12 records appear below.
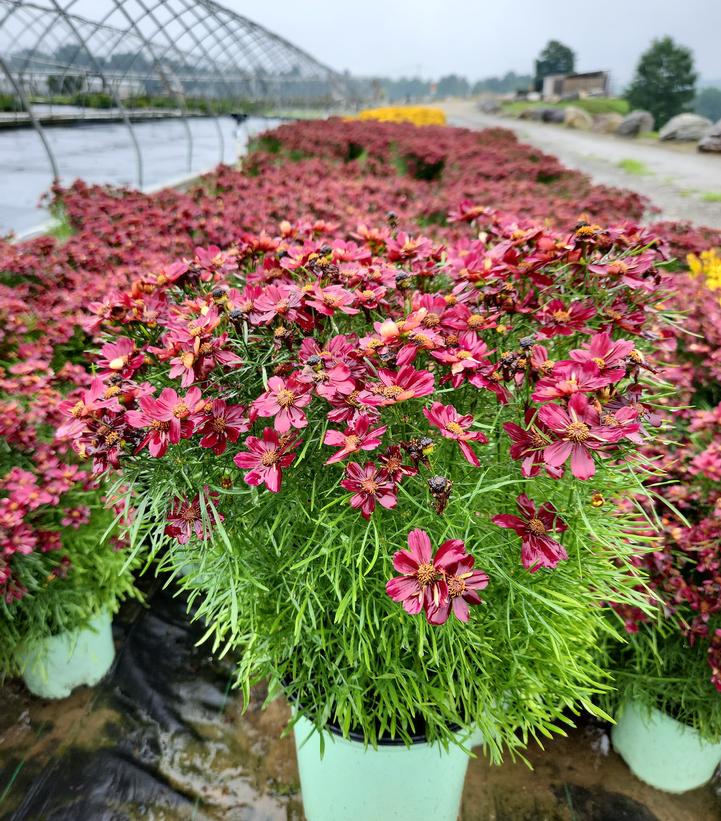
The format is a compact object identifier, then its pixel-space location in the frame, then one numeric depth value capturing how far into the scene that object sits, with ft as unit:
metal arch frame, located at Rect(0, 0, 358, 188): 24.13
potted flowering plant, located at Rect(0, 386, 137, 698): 5.32
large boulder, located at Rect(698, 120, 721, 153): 48.24
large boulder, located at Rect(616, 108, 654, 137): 65.29
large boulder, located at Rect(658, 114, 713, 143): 56.80
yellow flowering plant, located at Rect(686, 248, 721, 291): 8.89
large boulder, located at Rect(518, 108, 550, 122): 89.40
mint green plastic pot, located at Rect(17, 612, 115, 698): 6.07
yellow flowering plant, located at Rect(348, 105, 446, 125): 54.90
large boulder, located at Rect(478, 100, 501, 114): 118.79
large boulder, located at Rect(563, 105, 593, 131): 76.15
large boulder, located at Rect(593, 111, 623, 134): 70.95
